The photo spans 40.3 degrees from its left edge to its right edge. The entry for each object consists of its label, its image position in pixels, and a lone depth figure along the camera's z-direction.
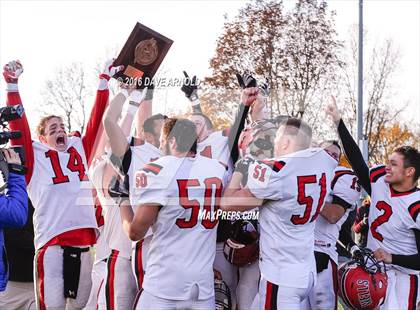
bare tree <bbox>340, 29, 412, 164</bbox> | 13.78
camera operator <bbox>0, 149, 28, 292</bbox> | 3.62
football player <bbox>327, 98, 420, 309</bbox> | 4.61
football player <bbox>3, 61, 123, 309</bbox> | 4.74
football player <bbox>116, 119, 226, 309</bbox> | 3.58
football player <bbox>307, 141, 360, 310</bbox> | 4.54
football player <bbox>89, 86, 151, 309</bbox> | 4.48
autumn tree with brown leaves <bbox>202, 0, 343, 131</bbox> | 8.56
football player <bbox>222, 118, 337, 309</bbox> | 3.80
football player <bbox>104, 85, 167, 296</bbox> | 4.14
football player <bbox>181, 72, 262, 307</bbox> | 4.58
